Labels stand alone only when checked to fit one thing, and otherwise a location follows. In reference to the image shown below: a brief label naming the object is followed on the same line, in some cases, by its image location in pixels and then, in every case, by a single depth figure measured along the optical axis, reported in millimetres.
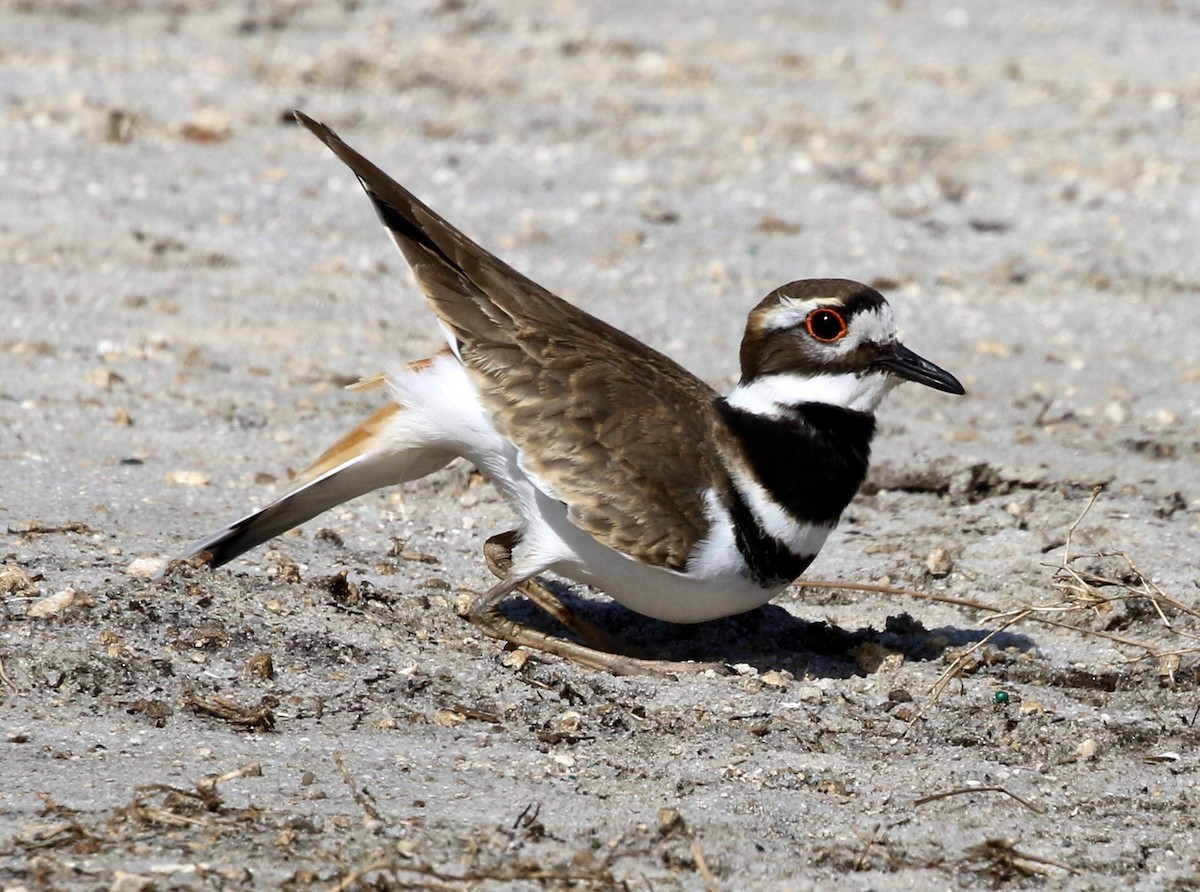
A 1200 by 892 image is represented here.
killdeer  9500
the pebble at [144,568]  9930
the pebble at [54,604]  9195
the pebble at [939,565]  11289
